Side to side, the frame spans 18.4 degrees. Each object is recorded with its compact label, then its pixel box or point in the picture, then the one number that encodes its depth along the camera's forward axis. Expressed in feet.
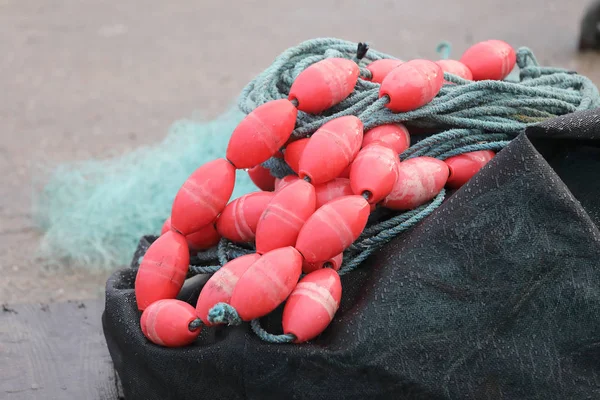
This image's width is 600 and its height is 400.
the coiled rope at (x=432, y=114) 8.67
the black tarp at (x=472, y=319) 8.20
